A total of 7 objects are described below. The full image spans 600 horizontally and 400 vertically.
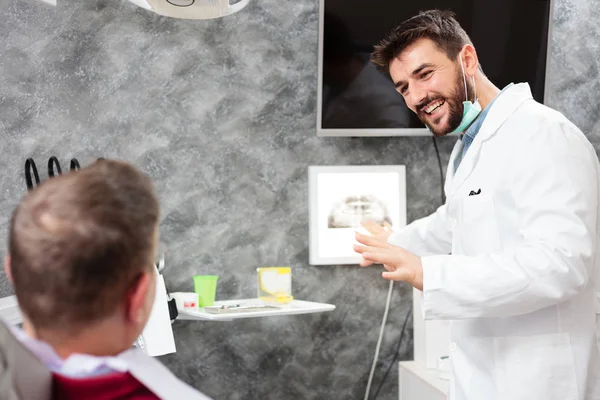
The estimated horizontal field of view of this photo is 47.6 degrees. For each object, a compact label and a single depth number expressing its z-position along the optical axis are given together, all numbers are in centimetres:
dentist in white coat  157
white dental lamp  193
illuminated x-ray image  277
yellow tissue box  261
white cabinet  241
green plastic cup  254
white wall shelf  230
